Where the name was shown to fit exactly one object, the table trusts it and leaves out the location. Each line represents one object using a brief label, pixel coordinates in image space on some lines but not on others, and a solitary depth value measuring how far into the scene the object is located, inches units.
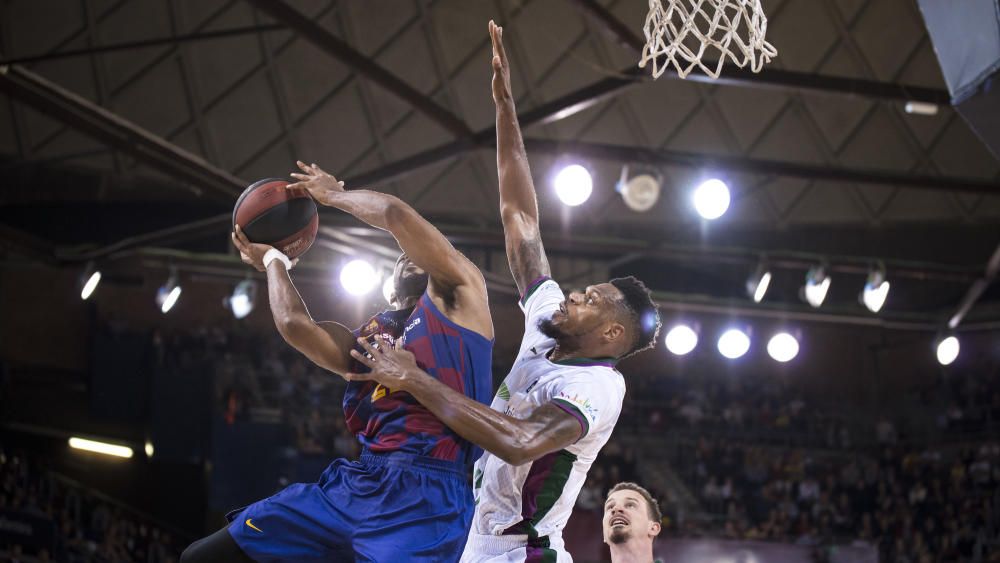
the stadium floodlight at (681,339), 646.5
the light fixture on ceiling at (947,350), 681.0
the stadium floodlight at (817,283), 601.6
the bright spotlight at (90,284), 587.6
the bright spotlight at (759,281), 595.8
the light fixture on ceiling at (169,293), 587.8
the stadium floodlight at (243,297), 609.1
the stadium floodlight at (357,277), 565.6
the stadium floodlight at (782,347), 665.6
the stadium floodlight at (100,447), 781.9
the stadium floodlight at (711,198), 525.0
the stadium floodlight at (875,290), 600.4
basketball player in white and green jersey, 181.6
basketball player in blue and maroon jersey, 171.6
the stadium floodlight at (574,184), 508.7
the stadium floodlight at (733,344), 669.3
